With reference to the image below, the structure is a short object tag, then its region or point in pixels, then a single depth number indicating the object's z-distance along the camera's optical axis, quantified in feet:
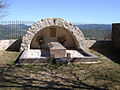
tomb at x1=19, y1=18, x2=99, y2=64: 20.23
